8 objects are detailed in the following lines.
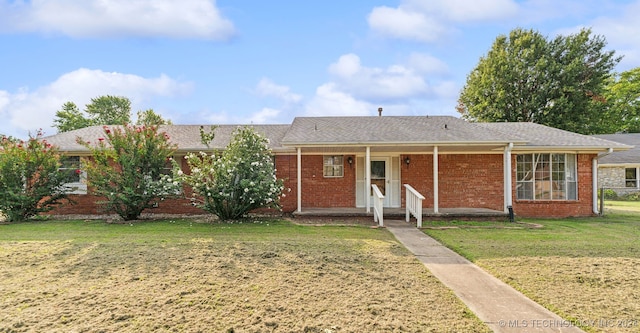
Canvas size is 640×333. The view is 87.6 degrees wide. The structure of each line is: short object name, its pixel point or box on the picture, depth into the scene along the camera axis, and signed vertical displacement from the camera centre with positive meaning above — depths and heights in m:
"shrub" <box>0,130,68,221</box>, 10.25 -0.10
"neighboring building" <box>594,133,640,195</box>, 21.97 -0.03
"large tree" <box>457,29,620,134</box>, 25.08 +7.08
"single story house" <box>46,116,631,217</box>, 11.71 +0.02
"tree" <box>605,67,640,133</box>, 32.44 +6.73
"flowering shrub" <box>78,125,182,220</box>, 10.12 +0.06
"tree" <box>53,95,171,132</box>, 35.12 +7.09
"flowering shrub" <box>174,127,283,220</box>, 9.64 -0.17
